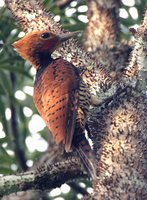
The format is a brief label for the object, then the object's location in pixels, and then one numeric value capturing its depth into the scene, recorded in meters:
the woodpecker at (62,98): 8.85
